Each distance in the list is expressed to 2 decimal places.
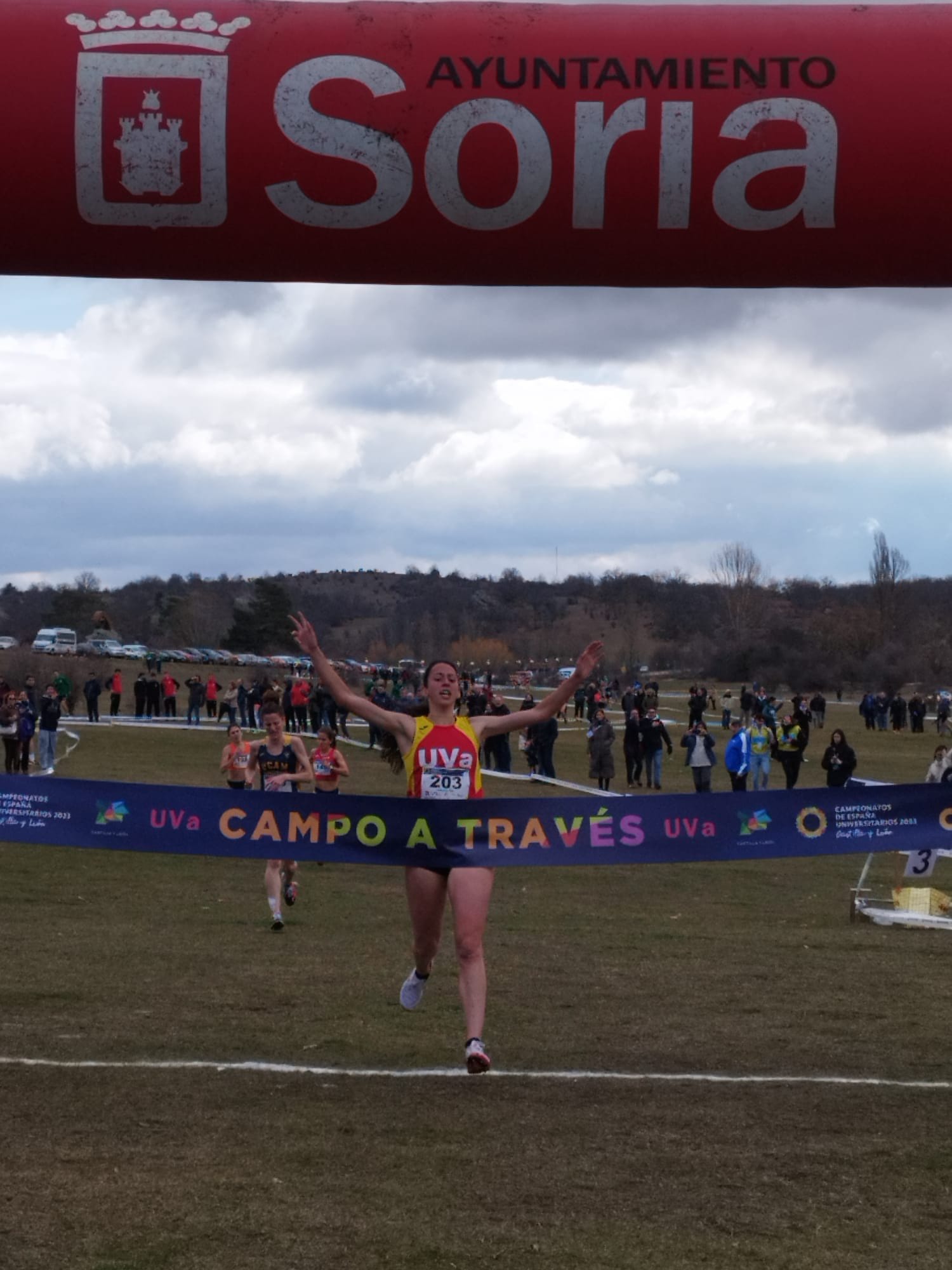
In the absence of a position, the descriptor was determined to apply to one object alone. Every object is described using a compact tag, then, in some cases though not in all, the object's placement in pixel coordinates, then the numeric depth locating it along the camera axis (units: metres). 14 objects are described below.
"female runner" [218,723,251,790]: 16.98
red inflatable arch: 6.23
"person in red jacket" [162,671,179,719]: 55.06
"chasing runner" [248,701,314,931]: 13.85
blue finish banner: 9.22
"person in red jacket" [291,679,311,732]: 44.41
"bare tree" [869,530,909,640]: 121.94
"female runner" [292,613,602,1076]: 8.37
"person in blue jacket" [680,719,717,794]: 30.44
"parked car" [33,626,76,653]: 89.01
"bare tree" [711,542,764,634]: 144.00
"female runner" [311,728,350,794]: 17.94
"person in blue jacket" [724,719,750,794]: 29.89
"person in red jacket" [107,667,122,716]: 52.62
